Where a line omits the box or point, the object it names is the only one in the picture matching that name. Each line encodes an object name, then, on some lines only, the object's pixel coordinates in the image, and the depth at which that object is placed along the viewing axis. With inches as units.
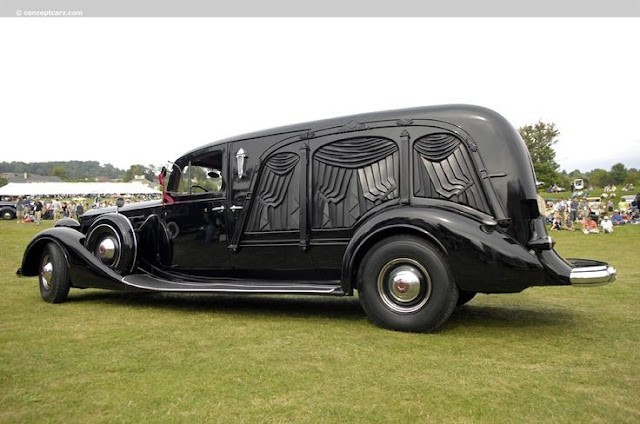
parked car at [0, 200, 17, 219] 1475.1
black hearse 168.1
